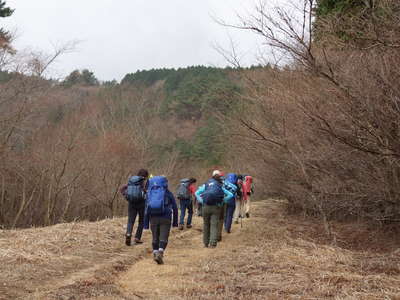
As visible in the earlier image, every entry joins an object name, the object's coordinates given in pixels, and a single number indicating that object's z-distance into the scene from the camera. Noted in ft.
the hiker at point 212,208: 31.42
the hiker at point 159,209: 25.31
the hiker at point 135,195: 29.86
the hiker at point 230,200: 35.61
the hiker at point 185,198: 40.91
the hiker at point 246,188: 44.50
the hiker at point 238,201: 40.68
